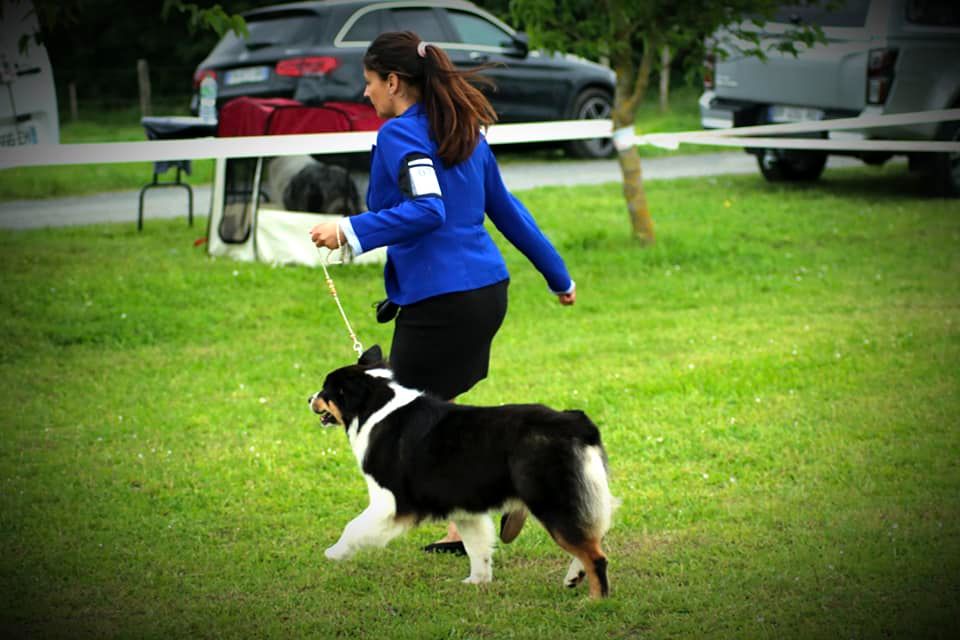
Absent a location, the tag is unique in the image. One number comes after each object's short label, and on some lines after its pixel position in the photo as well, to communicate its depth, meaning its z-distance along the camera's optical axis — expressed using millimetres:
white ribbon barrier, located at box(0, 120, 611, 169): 11305
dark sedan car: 26344
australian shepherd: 7391
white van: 18453
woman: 7637
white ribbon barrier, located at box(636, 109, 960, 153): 13789
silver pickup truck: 24125
